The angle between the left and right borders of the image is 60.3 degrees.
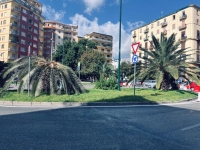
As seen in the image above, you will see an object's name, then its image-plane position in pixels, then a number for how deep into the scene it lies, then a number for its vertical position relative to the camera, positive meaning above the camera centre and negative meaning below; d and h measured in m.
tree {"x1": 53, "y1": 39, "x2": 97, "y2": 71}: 53.41 +8.66
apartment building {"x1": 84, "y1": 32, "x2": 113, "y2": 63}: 82.50 +18.63
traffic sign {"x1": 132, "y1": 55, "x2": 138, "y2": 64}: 11.63 +1.45
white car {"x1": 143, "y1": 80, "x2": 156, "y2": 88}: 31.29 -0.56
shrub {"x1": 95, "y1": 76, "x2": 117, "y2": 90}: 16.27 -0.36
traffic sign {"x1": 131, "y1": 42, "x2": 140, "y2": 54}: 11.44 +2.27
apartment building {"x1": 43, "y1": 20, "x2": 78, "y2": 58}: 80.19 +23.31
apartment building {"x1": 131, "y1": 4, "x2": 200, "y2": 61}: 47.00 +16.73
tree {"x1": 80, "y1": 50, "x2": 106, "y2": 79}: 44.88 +4.60
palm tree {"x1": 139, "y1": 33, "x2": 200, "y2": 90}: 15.07 +1.59
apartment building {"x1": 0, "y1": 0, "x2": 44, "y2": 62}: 57.16 +18.06
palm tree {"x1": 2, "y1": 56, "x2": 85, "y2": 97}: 10.90 +0.24
